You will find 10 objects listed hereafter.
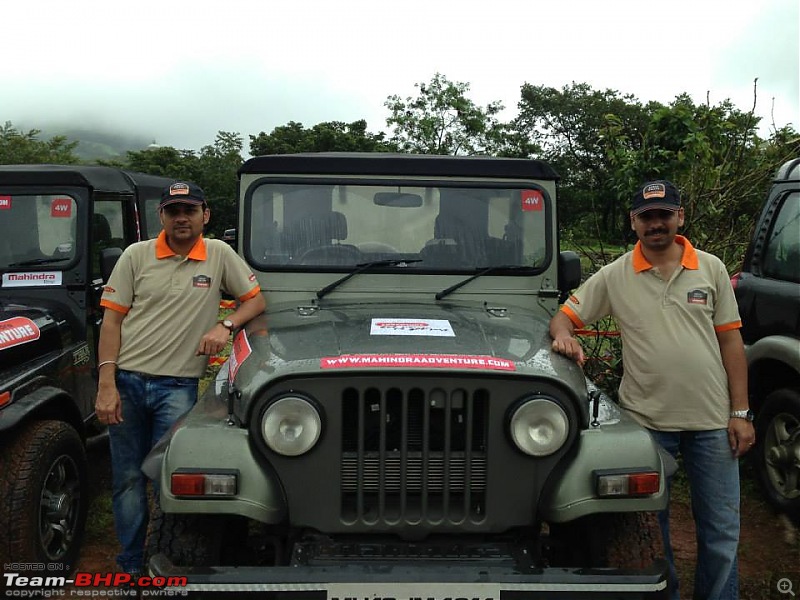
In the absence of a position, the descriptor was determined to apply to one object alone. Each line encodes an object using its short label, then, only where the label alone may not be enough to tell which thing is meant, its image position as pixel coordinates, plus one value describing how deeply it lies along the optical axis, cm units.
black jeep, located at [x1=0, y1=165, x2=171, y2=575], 338
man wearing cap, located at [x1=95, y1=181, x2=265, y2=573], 334
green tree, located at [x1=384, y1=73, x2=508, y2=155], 2797
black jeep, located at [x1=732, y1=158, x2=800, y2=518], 420
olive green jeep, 228
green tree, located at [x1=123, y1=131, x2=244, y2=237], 2595
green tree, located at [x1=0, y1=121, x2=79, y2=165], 2814
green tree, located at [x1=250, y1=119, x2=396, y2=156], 3334
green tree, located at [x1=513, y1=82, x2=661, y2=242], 3516
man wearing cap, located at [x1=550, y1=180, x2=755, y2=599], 293
